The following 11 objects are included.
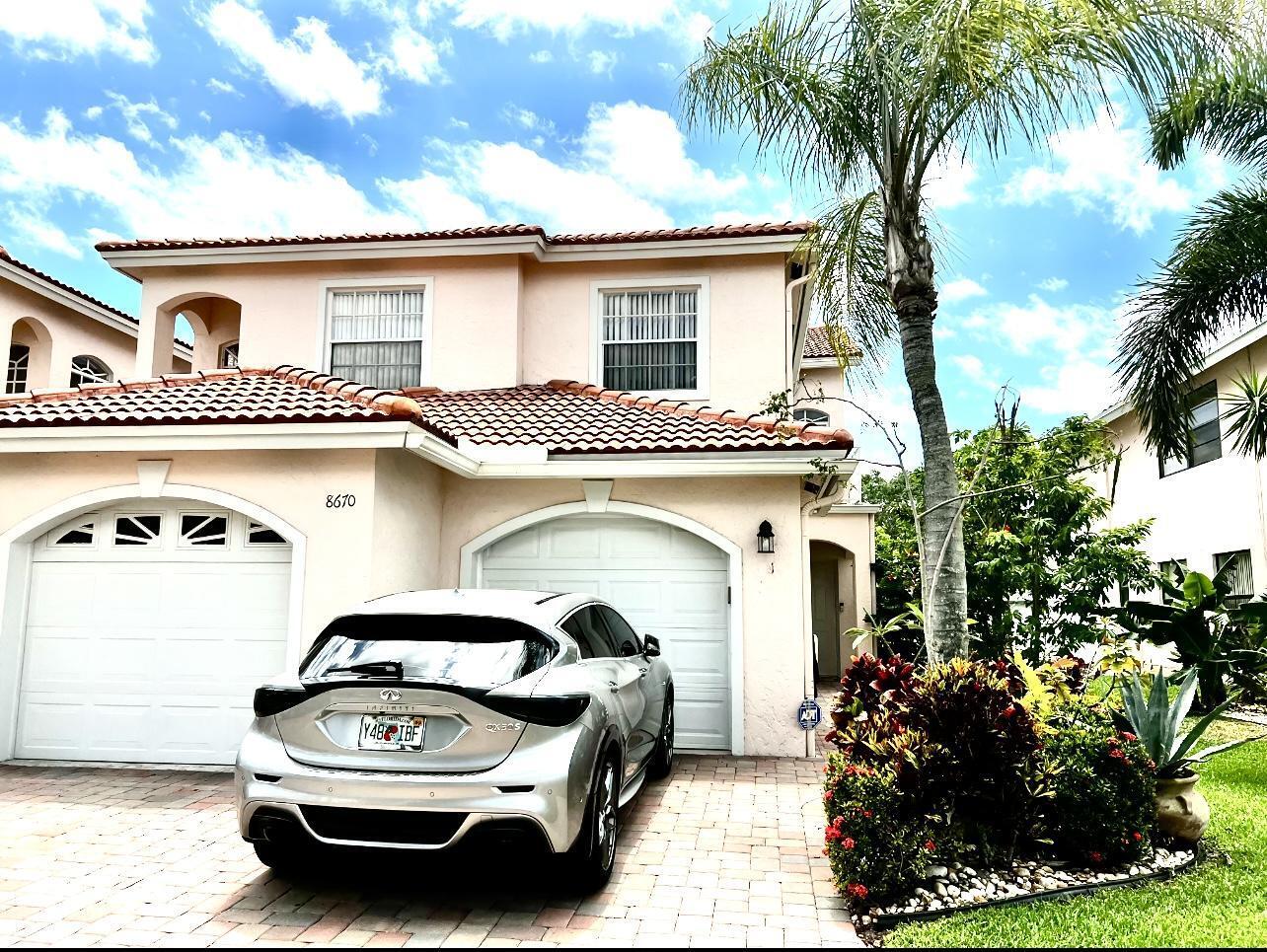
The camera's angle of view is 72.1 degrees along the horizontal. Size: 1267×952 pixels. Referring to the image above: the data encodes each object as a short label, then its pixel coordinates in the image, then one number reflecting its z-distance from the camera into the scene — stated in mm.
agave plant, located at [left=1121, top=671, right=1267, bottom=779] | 5789
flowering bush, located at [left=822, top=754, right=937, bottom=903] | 4828
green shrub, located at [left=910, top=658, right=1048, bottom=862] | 5129
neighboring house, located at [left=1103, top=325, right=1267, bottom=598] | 14008
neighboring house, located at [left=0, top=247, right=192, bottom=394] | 14891
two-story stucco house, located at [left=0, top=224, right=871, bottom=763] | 8430
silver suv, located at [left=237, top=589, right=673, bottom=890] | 4578
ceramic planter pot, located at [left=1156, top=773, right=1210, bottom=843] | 5602
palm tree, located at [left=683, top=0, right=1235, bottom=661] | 6730
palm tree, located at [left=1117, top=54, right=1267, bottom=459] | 10320
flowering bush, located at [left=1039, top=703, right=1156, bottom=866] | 5238
